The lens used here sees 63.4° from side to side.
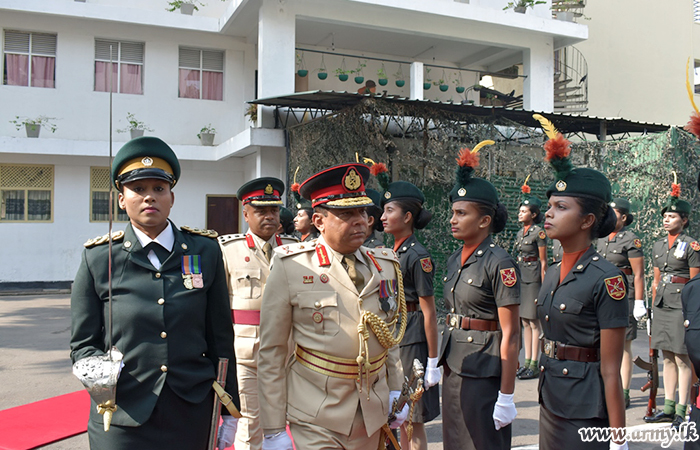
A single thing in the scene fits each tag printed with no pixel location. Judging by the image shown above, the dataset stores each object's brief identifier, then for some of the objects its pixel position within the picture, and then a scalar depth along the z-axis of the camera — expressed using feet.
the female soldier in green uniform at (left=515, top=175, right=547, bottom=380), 25.52
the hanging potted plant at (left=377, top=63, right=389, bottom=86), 54.75
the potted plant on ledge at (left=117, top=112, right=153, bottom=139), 53.26
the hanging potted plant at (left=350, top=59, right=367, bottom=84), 54.60
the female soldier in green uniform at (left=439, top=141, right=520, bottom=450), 11.94
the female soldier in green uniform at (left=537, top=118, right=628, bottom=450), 9.80
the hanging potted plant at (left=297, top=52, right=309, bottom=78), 57.79
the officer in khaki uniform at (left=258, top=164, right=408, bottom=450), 8.99
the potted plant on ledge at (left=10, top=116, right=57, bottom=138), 50.72
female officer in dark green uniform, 8.64
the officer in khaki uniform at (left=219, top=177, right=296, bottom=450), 14.61
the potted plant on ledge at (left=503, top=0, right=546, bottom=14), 57.98
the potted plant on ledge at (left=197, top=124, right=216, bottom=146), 55.01
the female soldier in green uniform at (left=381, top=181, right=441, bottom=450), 13.88
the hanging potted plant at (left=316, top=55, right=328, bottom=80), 56.18
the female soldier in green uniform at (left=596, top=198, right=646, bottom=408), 22.43
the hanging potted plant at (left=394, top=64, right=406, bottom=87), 56.85
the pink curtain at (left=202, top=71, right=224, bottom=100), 56.75
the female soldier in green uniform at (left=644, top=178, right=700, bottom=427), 18.66
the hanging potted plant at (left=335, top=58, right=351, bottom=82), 52.44
